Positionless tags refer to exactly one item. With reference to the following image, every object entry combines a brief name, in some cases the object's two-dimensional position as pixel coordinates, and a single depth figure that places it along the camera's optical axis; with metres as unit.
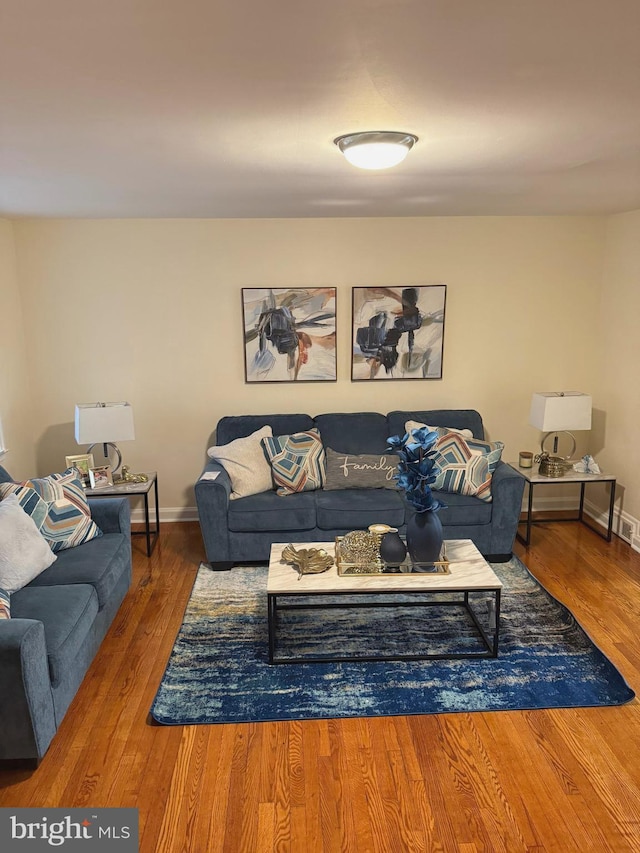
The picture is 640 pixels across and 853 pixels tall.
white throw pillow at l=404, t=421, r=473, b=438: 4.88
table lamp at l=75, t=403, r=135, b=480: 4.67
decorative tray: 3.47
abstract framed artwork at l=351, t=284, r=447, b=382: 5.23
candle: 5.01
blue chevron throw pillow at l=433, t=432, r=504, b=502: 4.55
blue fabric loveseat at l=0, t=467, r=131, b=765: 2.49
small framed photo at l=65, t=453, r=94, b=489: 4.69
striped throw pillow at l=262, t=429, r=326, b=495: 4.68
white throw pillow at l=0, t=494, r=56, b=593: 3.19
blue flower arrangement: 3.42
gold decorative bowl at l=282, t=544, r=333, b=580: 3.50
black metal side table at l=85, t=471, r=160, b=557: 4.59
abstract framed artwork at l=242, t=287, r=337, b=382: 5.19
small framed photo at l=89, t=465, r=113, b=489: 4.65
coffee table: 3.29
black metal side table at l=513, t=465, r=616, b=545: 4.83
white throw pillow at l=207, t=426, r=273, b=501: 4.61
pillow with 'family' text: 4.70
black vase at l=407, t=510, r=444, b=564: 3.54
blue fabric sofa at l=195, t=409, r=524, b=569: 4.43
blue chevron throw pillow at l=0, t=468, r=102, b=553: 3.64
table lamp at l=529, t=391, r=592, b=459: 4.87
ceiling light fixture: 2.53
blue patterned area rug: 3.02
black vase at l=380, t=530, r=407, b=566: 3.52
